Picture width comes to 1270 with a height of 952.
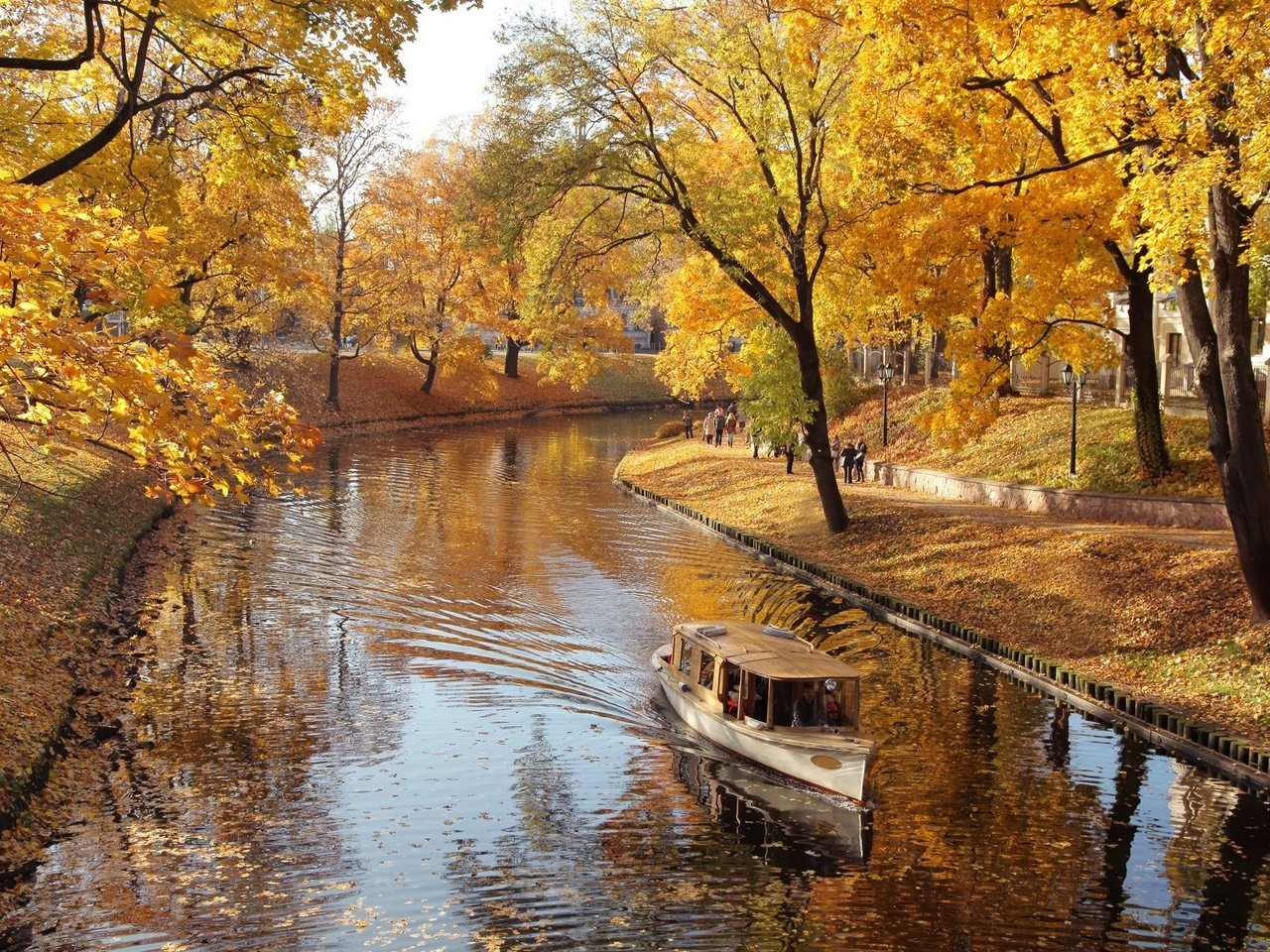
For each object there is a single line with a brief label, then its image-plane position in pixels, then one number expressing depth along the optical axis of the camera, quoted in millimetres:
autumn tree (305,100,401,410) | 57531
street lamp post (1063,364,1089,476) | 28656
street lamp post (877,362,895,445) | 39812
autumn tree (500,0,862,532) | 24703
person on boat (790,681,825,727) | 14852
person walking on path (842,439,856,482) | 38250
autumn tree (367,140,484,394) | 61375
